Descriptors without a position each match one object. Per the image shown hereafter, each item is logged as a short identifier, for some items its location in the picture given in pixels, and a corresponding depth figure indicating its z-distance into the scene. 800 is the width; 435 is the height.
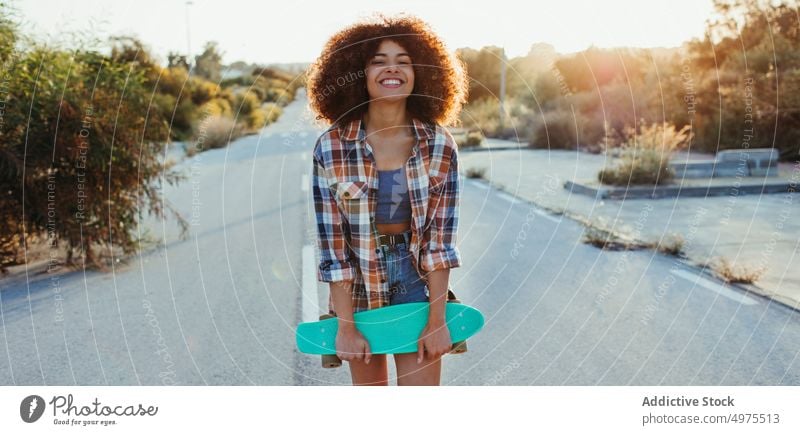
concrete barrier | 13.84
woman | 2.61
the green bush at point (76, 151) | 6.73
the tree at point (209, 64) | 34.44
